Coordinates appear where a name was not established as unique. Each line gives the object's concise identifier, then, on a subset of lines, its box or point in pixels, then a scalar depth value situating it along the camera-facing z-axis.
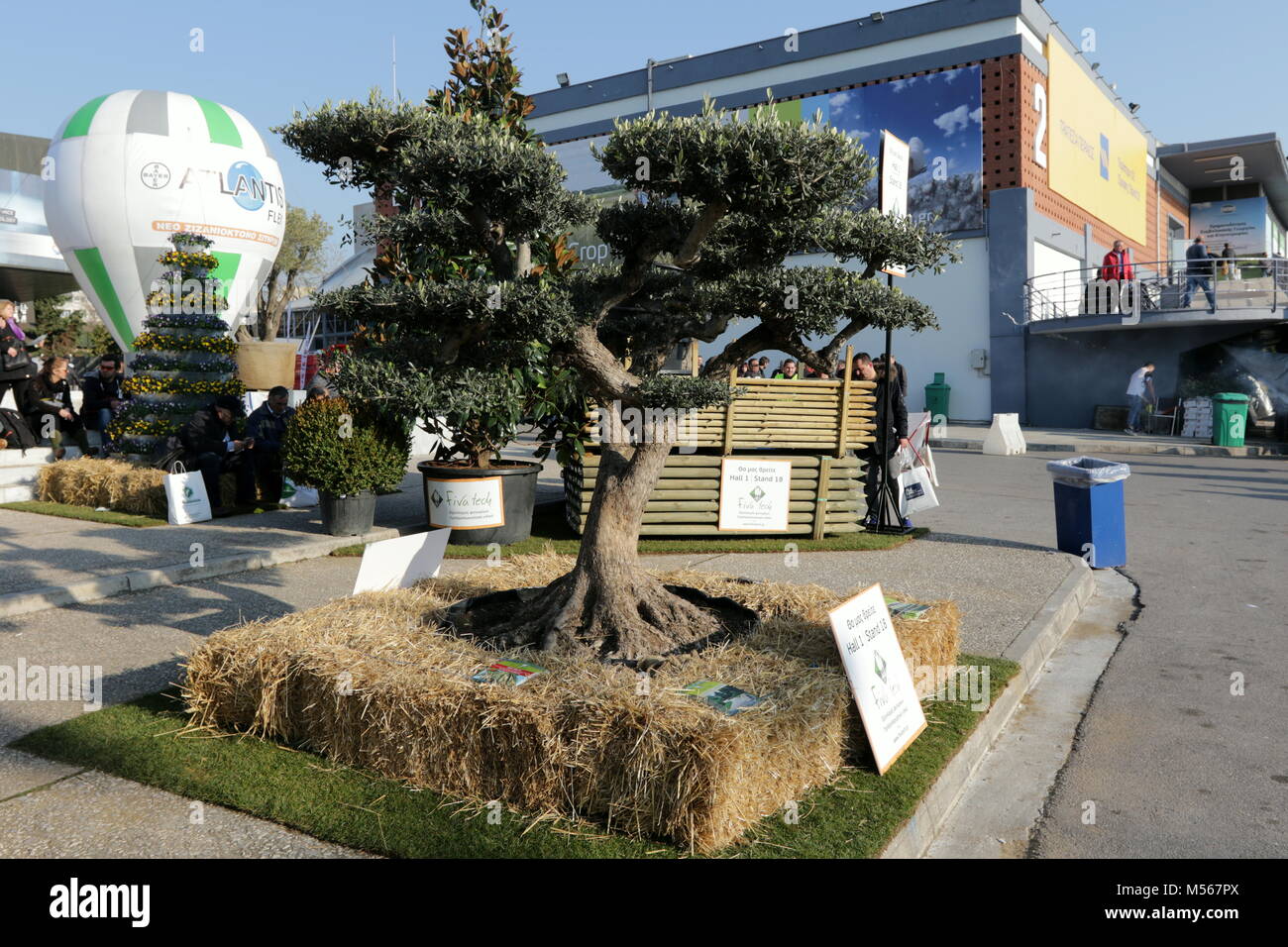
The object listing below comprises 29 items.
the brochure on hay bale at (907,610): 5.19
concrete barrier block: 21.06
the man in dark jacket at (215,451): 11.06
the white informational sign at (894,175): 8.15
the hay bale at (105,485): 10.98
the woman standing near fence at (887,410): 10.35
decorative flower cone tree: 12.69
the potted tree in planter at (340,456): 9.41
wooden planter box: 9.84
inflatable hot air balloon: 18.03
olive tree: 3.99
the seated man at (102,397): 14.67
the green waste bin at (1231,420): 20.94
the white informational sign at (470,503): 9.62
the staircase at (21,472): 12.42
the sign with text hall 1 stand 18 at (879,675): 4.07
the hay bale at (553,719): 3.47
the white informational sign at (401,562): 5.68
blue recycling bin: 8.97
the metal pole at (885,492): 10.55
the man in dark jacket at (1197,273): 25.06
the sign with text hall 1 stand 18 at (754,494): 9.95
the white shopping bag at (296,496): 11.64
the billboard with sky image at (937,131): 28.00
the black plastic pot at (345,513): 9.66
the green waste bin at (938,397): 28.80
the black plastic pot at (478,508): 9.62
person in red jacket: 26.16
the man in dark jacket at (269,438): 11.61
